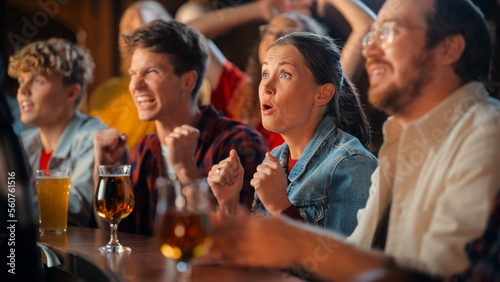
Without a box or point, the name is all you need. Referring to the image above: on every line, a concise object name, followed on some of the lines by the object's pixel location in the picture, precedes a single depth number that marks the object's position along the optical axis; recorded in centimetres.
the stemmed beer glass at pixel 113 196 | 272
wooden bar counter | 240
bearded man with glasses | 232
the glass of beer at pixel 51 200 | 298
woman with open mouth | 266
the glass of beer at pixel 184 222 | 233
